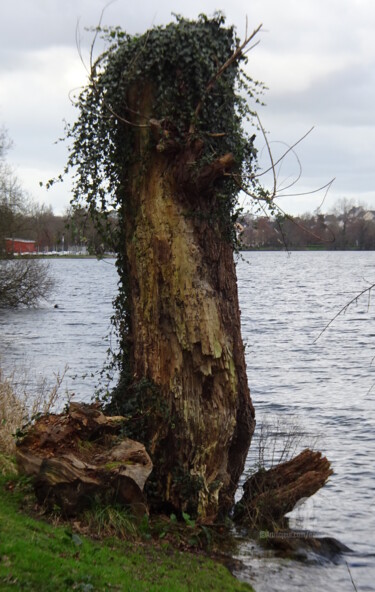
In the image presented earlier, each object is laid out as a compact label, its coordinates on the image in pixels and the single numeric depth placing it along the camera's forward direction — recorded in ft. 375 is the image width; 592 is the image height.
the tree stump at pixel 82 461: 28.30
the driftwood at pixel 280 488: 34.35
